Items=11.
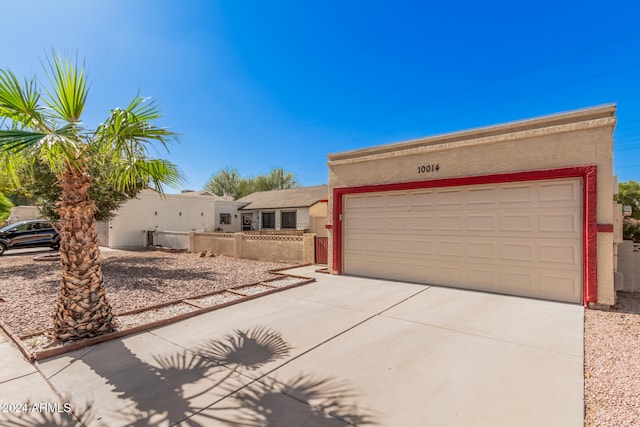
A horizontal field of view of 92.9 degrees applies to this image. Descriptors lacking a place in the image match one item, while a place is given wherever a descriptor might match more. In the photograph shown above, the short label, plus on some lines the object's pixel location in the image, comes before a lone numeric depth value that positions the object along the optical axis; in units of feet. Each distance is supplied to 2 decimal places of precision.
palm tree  12.19
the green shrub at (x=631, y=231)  32.04
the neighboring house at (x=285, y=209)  76.13
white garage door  19.75
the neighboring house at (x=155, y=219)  62.69
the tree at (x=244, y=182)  131.85
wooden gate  36.19
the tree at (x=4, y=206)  49.84
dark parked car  50.34
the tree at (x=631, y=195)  71.72
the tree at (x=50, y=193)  32.35
